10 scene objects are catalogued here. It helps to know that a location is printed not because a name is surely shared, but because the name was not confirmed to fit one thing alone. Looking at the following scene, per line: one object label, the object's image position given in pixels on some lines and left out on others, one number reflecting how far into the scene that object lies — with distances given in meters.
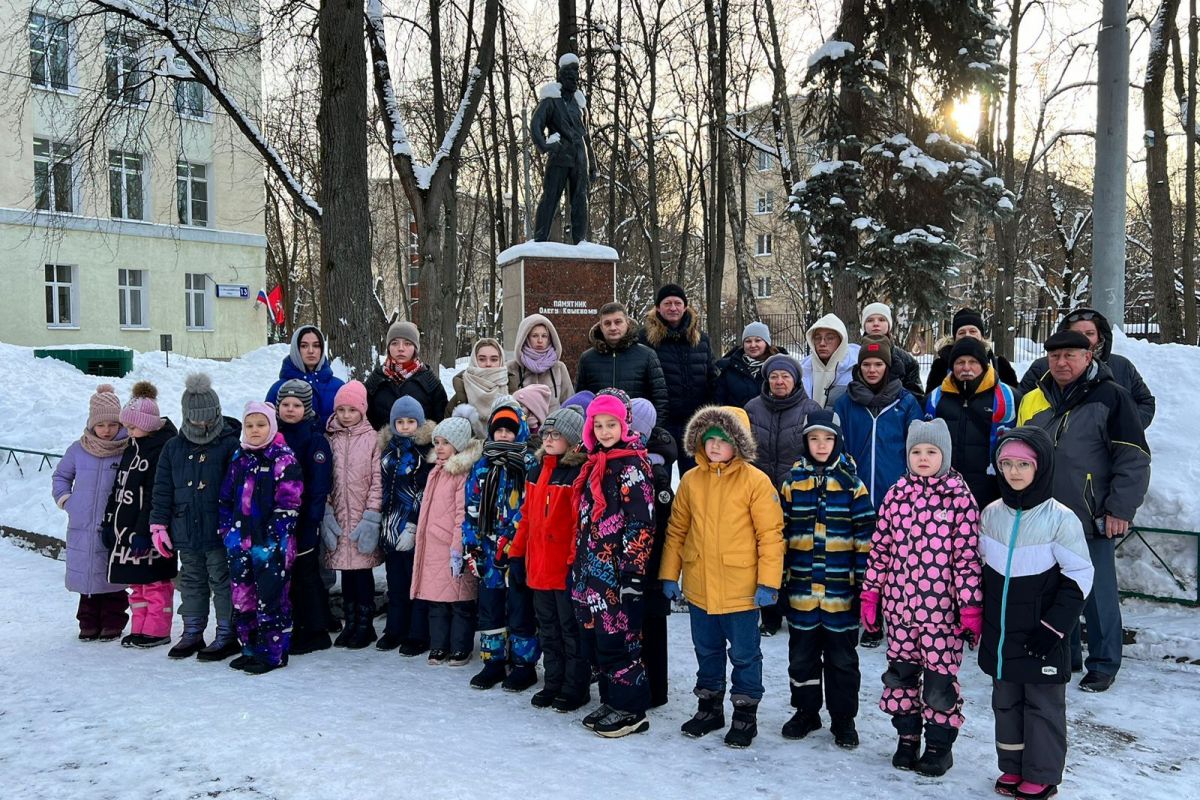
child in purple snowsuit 5.08
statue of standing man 9.52
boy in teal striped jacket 3.95
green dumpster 19.02
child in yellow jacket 3.98
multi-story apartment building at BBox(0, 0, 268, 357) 23.06
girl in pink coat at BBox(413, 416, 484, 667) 5.08
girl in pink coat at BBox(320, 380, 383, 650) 5.42
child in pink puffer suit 3.62
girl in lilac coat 5.68
